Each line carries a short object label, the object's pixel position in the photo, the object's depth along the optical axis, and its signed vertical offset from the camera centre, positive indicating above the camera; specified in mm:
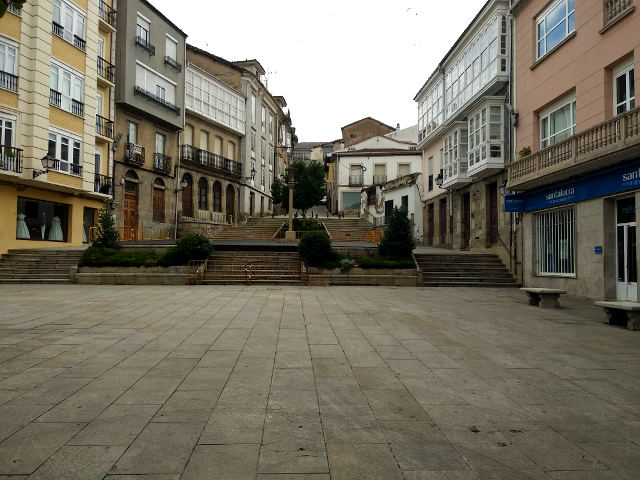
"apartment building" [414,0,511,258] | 19516 +5891
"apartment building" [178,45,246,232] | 33562 +7982
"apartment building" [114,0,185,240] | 27094 +8280
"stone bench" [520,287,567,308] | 11493 -1122
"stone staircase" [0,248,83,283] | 17314 -759
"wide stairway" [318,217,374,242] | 31328 +1542
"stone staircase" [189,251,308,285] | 17344 -817
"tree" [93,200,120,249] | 18848 +545
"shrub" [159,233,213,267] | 17797 -162
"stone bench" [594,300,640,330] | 8219 -1110
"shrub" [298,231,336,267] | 18047 -21
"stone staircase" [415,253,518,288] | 17656 -797
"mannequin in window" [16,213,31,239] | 21031 +872
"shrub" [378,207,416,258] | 18906 +513
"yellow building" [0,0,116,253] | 20125 +6143
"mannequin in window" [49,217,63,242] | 22938 +813
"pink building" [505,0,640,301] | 12172 +2956
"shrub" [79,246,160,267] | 17391 -451
